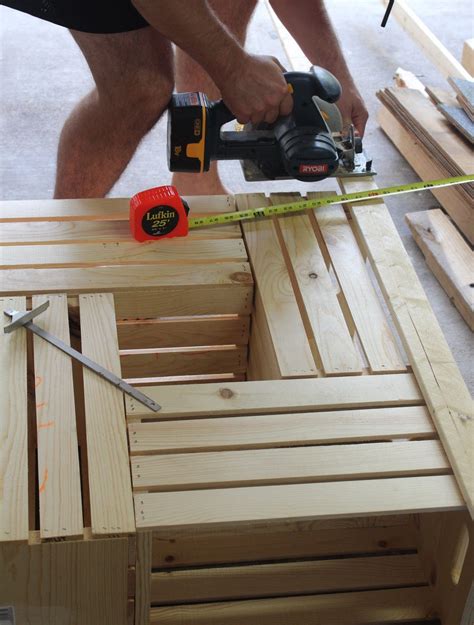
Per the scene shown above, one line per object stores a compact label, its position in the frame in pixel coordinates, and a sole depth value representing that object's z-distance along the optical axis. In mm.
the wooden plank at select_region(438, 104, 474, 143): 3476
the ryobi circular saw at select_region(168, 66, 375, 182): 2457
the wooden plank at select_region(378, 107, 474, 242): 3336
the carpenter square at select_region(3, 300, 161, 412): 1895
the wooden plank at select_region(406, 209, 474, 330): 3061
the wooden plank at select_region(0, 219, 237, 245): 2352
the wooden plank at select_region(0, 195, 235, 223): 2430
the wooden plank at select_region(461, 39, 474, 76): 4281
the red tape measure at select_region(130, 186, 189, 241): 2332
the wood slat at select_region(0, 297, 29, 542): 1653
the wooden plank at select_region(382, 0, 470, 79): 4320
